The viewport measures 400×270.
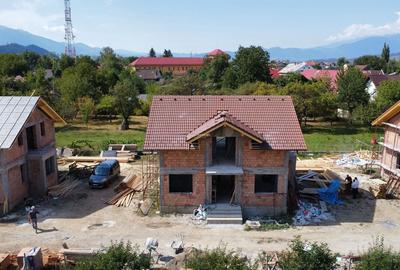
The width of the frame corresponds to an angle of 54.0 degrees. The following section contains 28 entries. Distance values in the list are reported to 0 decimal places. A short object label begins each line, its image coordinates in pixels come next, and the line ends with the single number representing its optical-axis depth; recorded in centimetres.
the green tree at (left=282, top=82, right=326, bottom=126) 5156
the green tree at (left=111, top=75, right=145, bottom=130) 5344
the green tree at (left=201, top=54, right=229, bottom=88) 9212
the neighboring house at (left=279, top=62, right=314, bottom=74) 15646
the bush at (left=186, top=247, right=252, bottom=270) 1280
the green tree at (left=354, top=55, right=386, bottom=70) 14402
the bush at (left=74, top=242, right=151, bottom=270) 1291
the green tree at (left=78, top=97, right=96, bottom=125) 5612
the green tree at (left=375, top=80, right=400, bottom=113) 5084
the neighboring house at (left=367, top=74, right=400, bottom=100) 7188
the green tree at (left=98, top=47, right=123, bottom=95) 7438
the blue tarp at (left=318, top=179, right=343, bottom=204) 2513
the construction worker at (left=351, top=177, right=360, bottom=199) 2623
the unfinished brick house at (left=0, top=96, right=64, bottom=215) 2327
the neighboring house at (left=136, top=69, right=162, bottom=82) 12158
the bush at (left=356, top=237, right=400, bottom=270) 1285
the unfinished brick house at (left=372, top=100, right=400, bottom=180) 2805
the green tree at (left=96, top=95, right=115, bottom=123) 5944
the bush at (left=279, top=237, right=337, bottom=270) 1325
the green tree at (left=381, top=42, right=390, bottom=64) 14762
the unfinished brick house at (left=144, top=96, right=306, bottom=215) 2262
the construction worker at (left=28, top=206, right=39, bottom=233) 2116
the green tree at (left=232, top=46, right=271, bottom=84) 7112
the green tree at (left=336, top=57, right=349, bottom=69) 16472
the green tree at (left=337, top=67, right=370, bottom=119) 5409
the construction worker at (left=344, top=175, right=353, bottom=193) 2676
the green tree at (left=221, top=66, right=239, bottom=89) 7315
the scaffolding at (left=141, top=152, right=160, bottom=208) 2595
